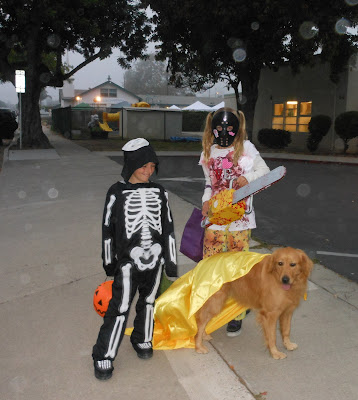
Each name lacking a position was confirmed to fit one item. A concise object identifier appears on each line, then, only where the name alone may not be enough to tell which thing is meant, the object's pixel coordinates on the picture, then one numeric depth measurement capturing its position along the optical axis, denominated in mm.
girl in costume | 3391
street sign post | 18516
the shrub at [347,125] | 18969
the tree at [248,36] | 16641
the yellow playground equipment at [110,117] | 32438
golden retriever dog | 2881
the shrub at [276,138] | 22688
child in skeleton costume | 2896
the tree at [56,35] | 18469
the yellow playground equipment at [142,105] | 30344
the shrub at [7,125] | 22531
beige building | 20641
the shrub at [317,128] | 20281
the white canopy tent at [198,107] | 40250
